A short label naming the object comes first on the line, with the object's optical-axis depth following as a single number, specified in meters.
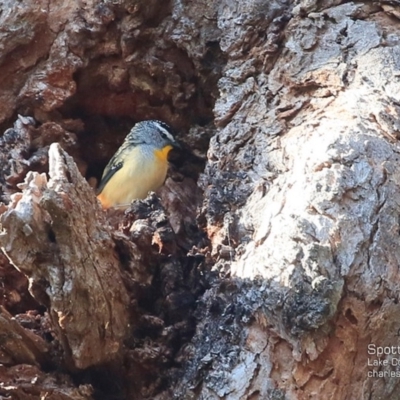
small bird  8.51
